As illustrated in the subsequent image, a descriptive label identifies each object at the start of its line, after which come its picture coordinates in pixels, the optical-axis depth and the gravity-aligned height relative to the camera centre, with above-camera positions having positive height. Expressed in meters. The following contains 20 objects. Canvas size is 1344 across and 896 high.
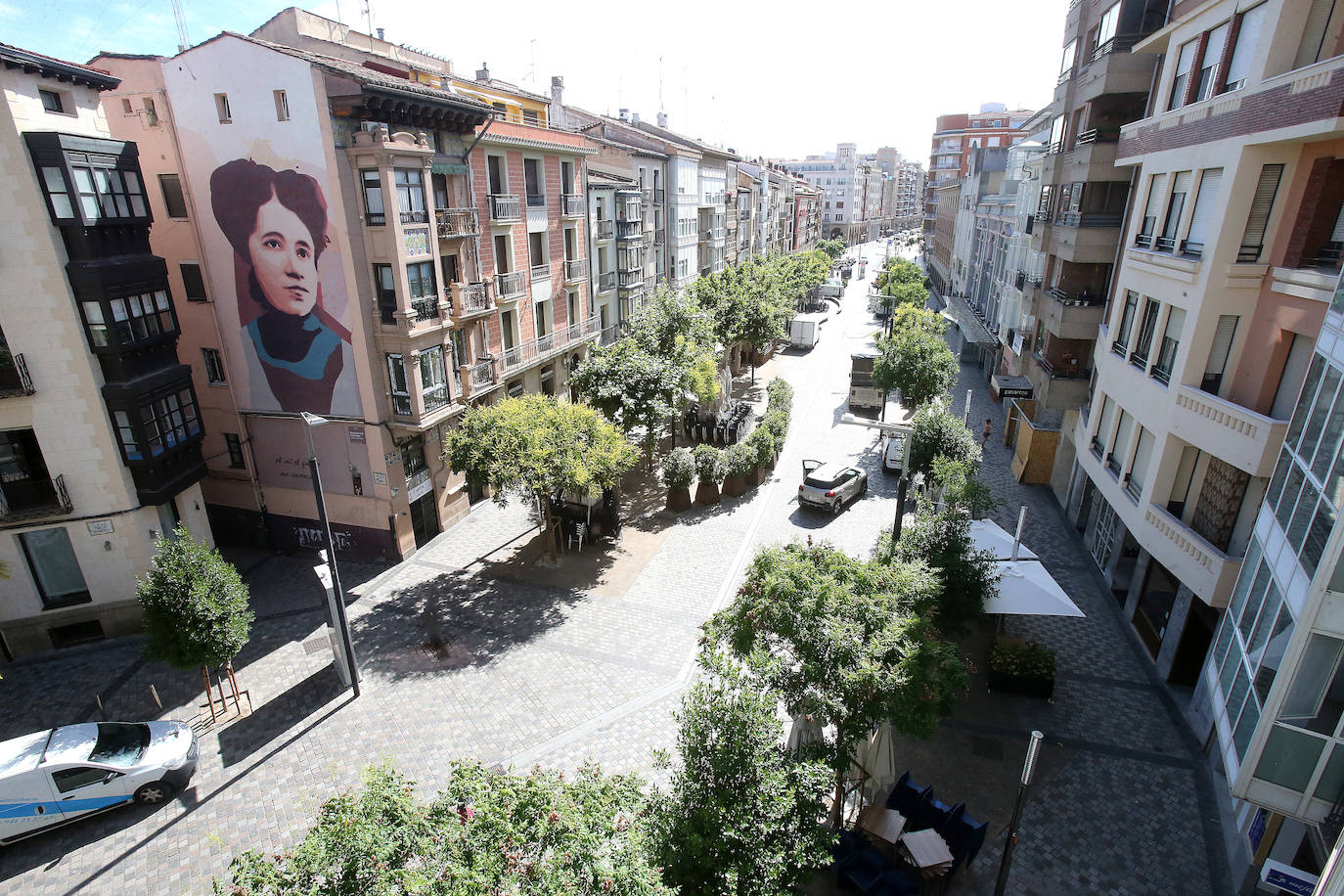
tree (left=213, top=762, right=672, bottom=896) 6.79 -6.52
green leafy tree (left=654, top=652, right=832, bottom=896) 8.34 -7.43
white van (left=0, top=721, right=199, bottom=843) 12.73 -10.64
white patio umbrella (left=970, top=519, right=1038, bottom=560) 17.97 -8.79
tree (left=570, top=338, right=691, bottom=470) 25.48 -6.58
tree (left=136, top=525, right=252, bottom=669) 14.84 -8.65
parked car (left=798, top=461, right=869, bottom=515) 25.84 -10.40
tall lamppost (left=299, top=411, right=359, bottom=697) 15.30 -9.25
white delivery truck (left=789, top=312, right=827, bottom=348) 56.06 -9.95
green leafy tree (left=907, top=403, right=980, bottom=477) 23.06 -7.69
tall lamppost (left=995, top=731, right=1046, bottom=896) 8.91 -8.14
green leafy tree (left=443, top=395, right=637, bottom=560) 19.73 -7.02
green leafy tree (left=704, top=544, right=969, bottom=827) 10.36 -6.80
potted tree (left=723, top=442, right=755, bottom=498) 27.61 -10.25
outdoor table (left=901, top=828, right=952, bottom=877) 11.07 -10.24
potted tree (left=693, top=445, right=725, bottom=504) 26.95 -10.09
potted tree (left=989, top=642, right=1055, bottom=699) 15.95 -10.52
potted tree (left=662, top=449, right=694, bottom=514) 26.03 -9.85
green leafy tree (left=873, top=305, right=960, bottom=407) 30.44 -7.01
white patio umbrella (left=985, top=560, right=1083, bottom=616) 15.52 -8.72
